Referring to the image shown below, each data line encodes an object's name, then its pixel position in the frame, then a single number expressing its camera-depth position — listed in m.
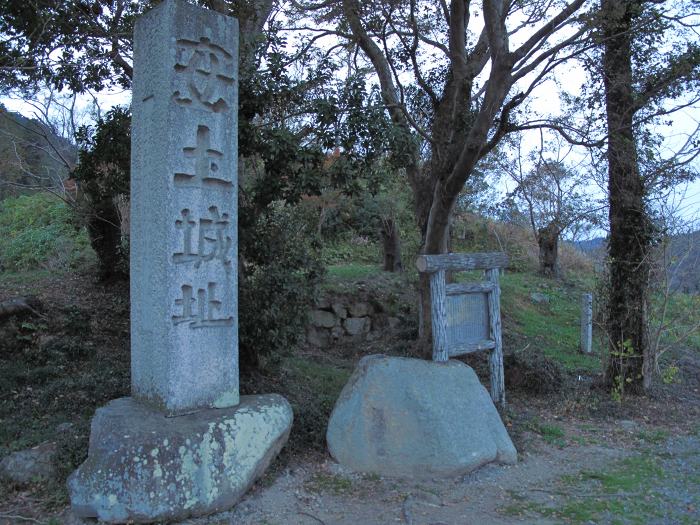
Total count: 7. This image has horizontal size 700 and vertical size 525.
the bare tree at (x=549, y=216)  9.75
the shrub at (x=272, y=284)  6.83
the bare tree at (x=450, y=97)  7.27
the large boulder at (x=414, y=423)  5.54
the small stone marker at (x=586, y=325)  11.26
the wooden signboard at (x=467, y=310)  6.75
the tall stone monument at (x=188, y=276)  4.68
